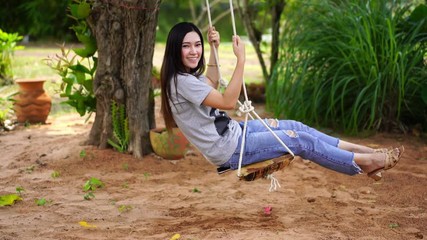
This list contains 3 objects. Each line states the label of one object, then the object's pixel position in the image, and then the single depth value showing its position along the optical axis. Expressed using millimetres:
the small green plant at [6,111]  5348
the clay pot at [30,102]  5508
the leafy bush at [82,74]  4449
